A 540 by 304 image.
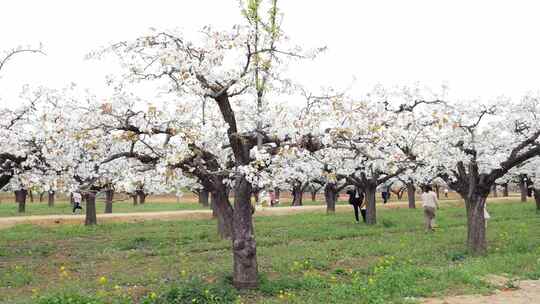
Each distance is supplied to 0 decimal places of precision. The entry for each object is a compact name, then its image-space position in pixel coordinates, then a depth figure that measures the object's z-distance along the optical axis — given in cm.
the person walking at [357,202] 2714
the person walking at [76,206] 3938
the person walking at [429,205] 2264
